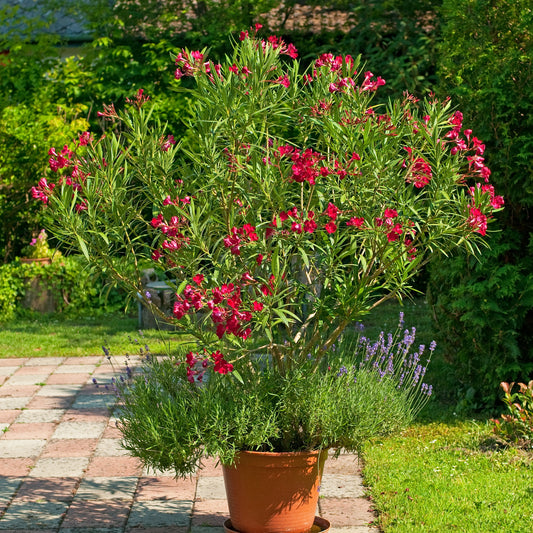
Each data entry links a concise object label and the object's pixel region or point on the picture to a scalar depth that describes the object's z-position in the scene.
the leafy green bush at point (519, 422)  9.83
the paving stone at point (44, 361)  14.78
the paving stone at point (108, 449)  10.03
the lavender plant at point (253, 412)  6.86
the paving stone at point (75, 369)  14.10
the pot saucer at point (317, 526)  7.37
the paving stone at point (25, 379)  13.39
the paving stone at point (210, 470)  9.40
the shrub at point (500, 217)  10.70
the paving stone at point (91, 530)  7.78
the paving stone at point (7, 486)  8.68
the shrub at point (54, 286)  19.39
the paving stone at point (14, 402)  12.04
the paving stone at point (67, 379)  13.40
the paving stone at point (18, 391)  12.66
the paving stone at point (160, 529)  7.79
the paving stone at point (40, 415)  11.40
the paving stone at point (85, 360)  14.78
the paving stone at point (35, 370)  14.06
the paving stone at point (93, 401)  12.06
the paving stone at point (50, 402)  12.06
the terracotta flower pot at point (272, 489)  7.00
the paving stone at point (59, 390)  12.71
